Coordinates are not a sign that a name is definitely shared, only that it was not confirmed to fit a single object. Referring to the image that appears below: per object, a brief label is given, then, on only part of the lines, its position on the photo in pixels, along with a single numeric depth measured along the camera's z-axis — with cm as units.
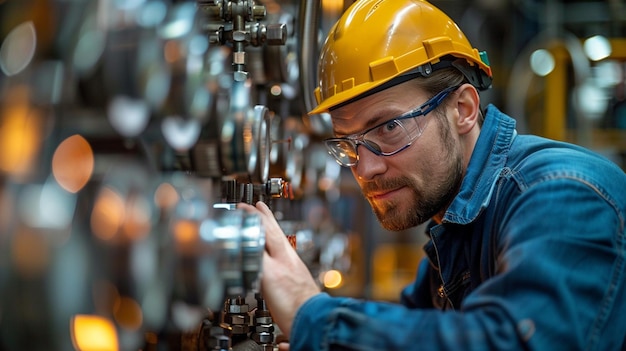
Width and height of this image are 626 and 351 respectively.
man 98
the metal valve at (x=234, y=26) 122
